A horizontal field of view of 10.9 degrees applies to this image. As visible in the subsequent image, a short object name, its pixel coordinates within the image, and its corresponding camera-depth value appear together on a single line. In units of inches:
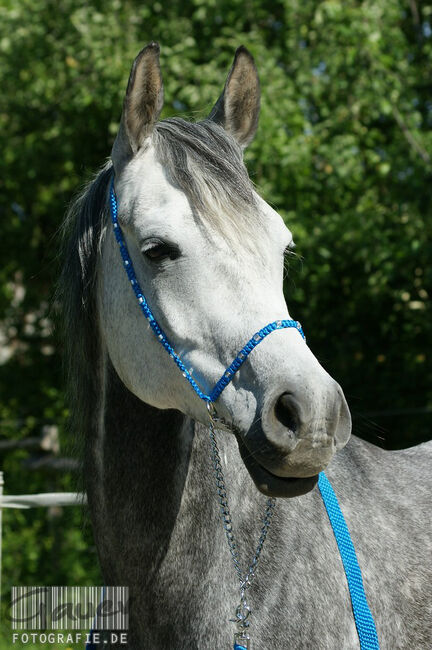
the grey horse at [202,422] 129.7
